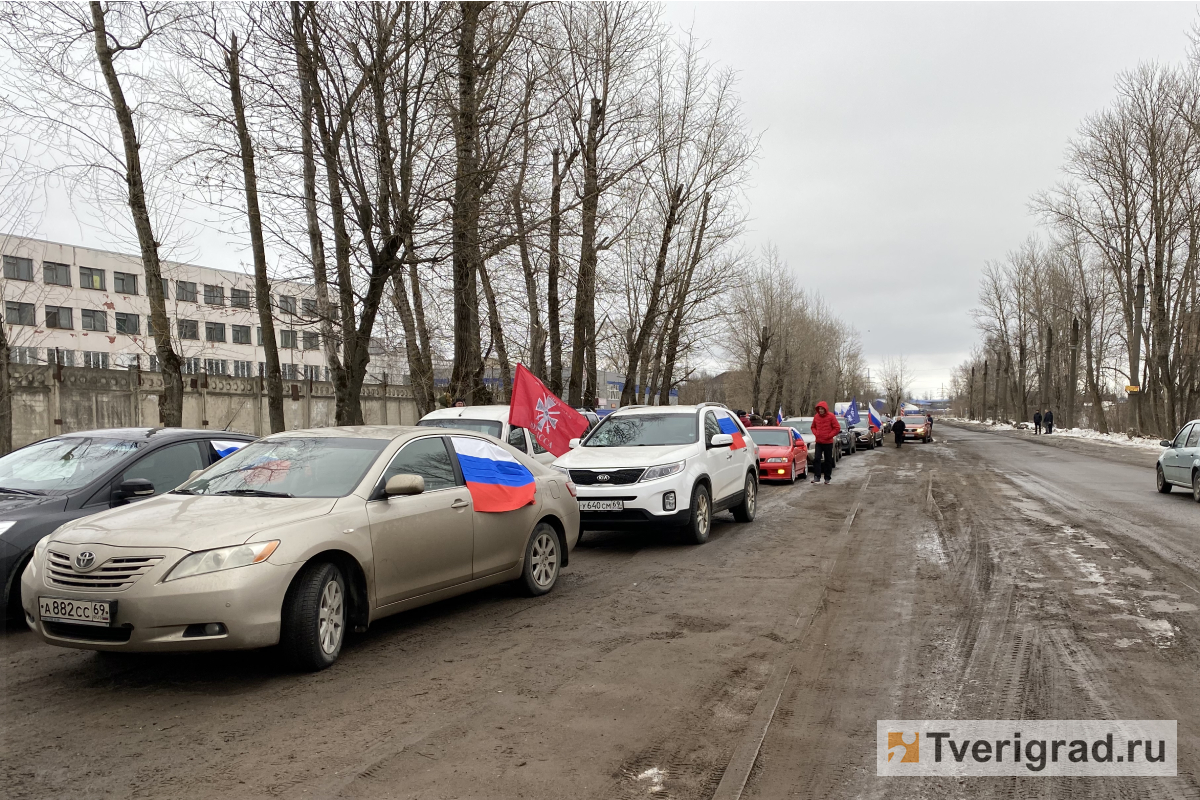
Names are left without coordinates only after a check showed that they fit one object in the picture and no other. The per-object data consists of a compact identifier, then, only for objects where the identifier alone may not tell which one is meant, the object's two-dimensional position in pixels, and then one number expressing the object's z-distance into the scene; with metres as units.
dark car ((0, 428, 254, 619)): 6.25
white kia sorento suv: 10.24
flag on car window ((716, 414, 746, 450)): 12.59
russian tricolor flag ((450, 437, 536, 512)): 6.97
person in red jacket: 19.41
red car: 20.64
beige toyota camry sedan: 4.79
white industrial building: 50.06
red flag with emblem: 11.91
